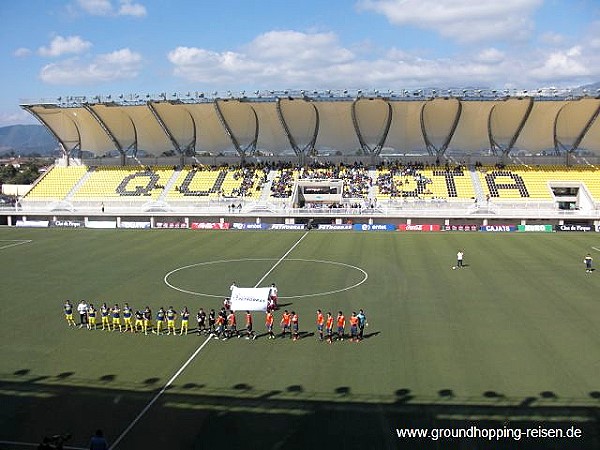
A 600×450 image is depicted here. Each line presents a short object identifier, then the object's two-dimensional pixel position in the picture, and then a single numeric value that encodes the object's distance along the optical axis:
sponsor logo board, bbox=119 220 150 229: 54.88
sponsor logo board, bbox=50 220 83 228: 55.70
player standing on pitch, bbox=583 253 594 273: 30.17
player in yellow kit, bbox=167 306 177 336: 19.75
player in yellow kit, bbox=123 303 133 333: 20.30
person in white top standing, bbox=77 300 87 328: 20.94
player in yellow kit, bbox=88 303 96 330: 20.48
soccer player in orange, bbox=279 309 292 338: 19.42
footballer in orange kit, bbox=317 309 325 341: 19.00
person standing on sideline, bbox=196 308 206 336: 19.89
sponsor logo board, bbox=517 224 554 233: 49.69
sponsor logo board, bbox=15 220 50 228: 55.53
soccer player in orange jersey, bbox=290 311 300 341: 18.98
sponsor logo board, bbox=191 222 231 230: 53.33
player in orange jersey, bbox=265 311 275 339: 19.45
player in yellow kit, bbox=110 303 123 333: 20.47
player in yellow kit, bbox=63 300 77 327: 20.95
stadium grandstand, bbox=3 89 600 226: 55.41
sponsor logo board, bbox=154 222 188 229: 54.25
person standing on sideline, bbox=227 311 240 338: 19.55
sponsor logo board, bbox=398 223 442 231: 50.75
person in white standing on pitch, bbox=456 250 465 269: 31.70
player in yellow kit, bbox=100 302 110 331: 20.67
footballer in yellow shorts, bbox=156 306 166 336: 19.96
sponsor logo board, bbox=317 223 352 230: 51.72
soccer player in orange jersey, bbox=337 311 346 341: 18.96
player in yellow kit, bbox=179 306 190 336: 19.67
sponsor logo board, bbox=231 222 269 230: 52.41
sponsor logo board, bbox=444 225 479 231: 50.44
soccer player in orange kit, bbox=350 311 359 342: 18.83
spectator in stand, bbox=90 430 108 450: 10.83
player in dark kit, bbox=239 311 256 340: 19.13
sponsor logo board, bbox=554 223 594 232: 49.72
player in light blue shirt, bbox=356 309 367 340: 18.80
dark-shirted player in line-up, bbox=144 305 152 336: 20.06
